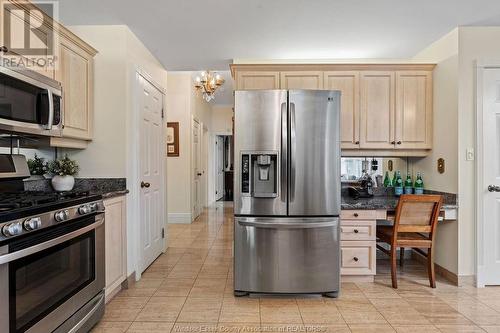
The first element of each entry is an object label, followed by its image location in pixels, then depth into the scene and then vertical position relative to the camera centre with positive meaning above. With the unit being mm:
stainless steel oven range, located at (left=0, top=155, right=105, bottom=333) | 1525 -523
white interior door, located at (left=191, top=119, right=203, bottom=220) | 6605 -26
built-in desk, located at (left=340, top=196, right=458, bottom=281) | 3131 -625
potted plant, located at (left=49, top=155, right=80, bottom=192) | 2697 -61
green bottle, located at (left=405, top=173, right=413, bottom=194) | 3734 -209
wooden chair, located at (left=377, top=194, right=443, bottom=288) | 3018 -552
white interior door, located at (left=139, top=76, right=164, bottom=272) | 3455 -66
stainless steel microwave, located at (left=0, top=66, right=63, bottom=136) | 1906 +410
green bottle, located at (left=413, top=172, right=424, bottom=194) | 3640 -203
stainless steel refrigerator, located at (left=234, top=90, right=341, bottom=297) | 2809 -200
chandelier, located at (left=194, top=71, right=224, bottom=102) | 5512 +1443
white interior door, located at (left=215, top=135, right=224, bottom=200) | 10164 +26
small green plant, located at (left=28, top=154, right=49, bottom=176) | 2658 +5
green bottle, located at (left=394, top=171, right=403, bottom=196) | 3779 -212
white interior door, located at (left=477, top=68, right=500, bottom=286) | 3084 -178
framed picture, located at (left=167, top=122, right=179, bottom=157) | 6305 +536
